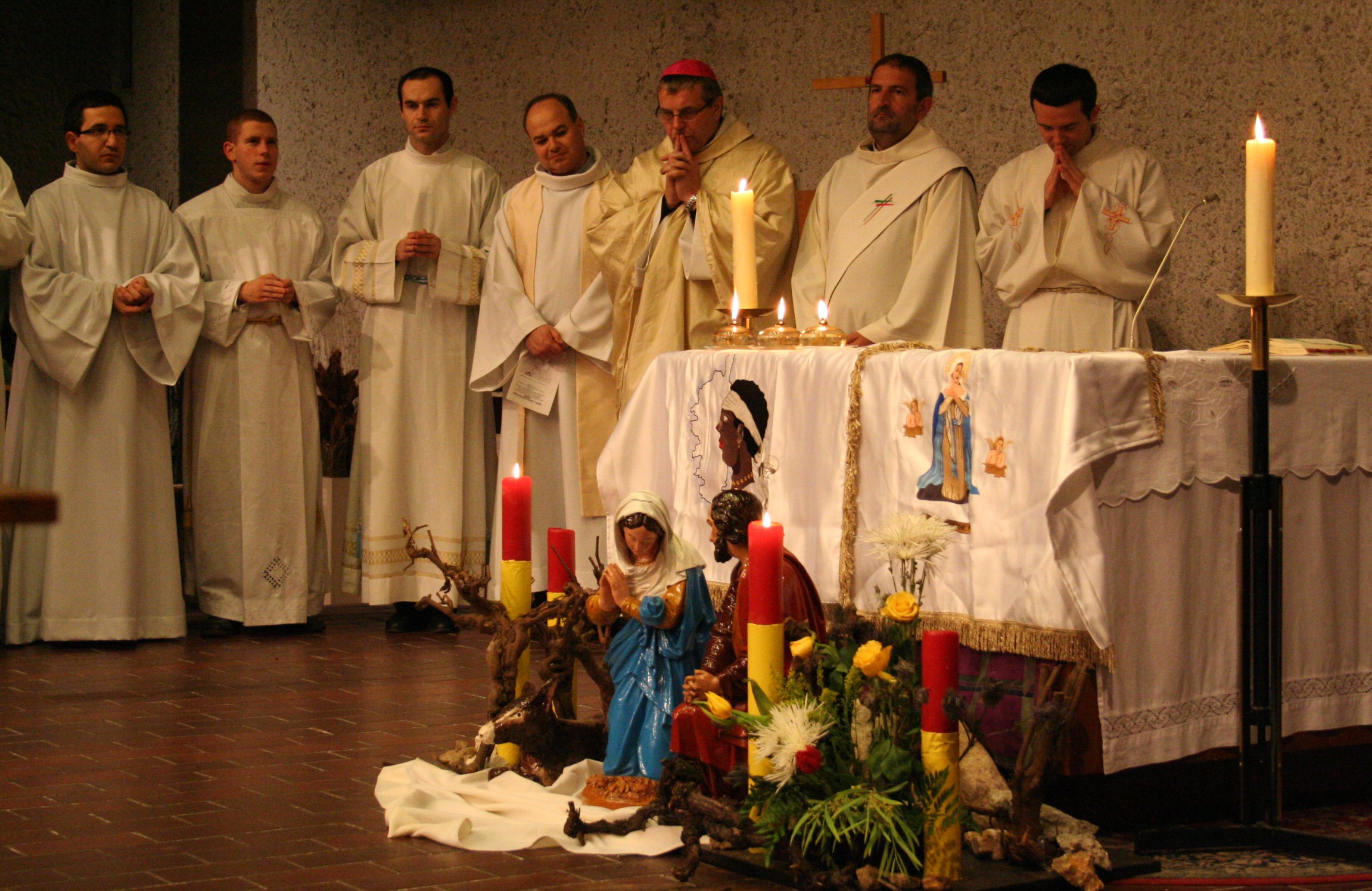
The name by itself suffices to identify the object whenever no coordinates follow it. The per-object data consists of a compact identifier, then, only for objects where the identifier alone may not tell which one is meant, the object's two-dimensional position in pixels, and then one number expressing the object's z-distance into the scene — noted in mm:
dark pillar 10742
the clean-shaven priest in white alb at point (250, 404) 7336
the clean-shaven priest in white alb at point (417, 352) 7402
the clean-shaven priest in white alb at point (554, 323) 7090
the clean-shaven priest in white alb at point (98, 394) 7066
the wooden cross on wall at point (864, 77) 6070
